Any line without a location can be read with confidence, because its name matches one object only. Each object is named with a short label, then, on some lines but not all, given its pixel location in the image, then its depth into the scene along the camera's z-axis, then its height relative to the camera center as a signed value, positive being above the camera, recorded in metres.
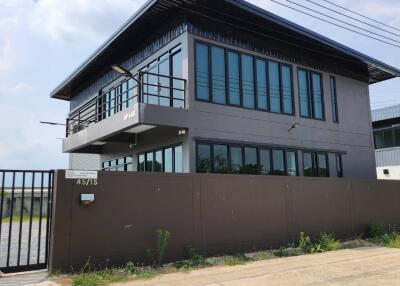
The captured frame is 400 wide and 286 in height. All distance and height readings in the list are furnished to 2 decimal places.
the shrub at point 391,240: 12.43 -1.43
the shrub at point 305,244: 11.74 -1.39
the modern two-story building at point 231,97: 13.57 +3.84
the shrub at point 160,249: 9.39 -1.15
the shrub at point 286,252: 10.98 -1.52
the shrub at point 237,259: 9.81 -1.52
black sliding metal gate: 8.17 -0.11
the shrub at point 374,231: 14.48 -1.29
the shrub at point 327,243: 11.98 -1.39
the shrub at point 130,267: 8.71 -1.45
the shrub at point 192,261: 9.39 -1.47
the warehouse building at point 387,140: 26.59 +3.76
